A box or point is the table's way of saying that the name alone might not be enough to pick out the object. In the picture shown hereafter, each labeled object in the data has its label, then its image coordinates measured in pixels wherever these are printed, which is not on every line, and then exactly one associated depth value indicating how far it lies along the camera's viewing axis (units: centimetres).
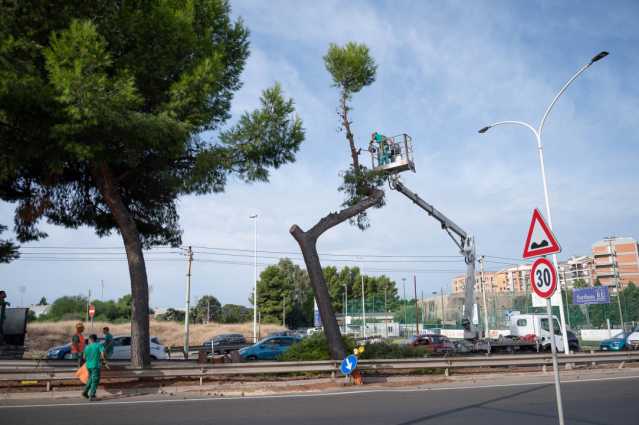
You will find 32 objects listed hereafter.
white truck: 2341
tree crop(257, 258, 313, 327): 7356
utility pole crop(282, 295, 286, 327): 7188
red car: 2625
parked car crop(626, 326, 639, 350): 3187
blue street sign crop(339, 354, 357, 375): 1323
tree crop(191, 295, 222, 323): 9625
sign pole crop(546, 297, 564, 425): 586
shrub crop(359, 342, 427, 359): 1686
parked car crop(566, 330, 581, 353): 2673
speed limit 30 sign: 666
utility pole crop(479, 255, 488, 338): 3754
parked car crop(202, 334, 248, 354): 3341
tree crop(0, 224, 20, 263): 1559
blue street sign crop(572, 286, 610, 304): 3803
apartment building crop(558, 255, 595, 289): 11744
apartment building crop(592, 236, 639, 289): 10862
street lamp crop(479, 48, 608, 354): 1908
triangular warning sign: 680
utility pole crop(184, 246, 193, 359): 3439
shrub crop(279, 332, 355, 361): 1580
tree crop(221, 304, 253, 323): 8881
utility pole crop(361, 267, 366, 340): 5750
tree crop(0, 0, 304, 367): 1067
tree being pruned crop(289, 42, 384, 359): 1584
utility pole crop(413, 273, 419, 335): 4812
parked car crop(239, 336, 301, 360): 2317
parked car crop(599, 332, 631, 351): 3066
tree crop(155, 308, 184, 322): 8488
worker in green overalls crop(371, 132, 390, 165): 1891
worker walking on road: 1123
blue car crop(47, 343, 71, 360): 2352
